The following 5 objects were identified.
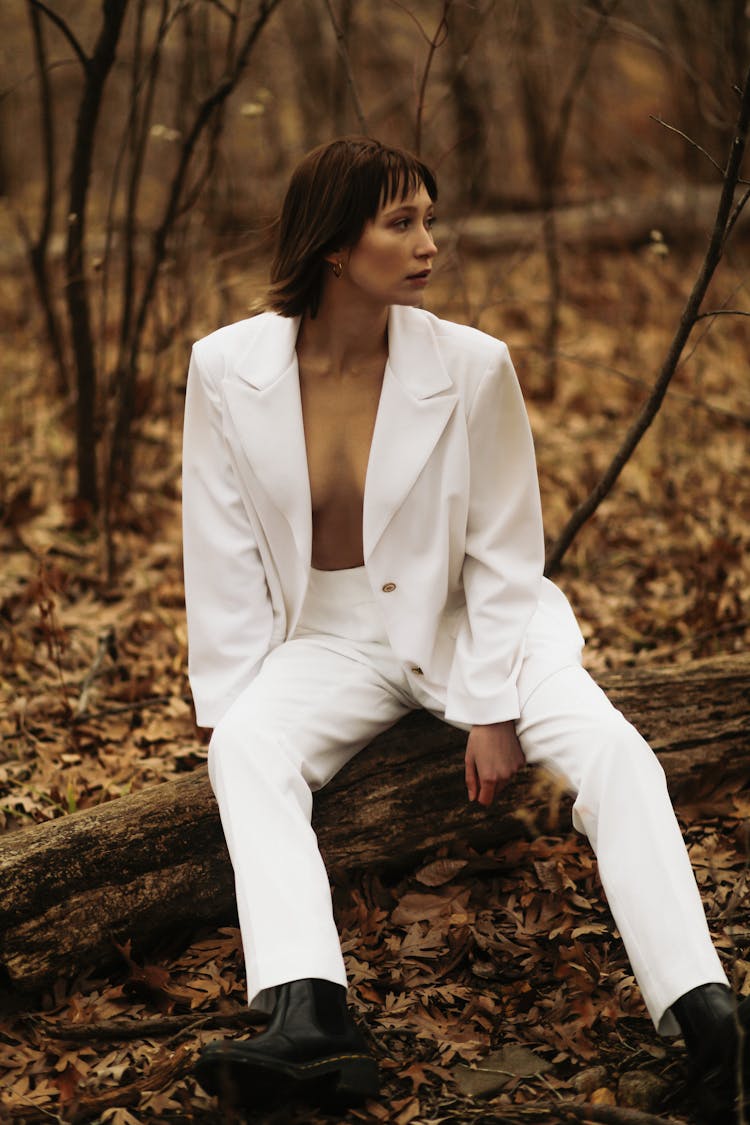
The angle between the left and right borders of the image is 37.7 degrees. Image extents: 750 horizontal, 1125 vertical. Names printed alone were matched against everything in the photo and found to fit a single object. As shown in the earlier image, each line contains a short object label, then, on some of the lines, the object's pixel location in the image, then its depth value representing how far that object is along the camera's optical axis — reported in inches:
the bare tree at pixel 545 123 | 284.2
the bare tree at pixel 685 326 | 122.3
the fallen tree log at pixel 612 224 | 357.7
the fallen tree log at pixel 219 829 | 111.2
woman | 112.2
